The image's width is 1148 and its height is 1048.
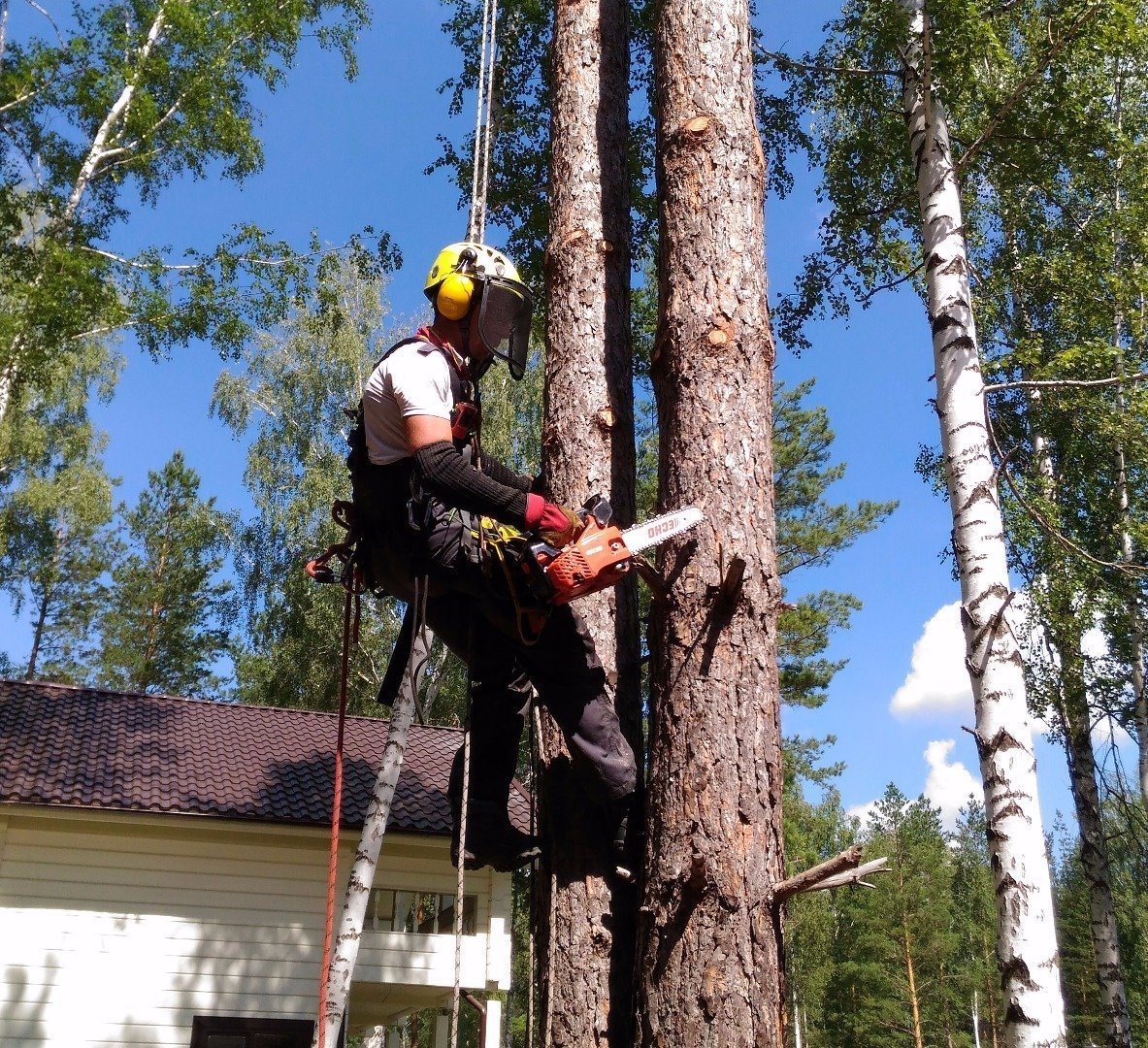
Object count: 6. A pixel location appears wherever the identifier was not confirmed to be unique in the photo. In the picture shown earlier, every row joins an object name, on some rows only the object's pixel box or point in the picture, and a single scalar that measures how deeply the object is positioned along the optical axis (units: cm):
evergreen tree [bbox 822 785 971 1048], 2916
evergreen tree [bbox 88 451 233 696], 2836
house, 963
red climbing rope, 309
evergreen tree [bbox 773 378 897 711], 2127
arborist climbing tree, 329
